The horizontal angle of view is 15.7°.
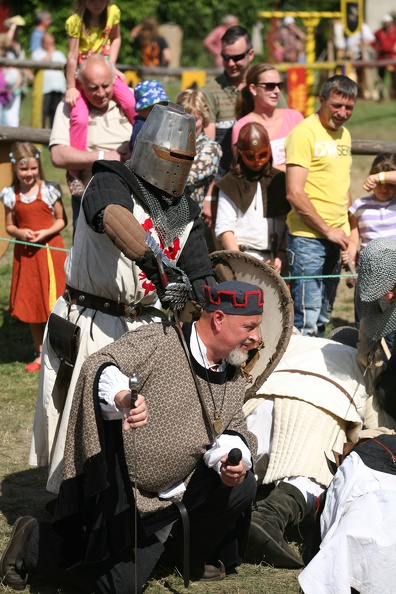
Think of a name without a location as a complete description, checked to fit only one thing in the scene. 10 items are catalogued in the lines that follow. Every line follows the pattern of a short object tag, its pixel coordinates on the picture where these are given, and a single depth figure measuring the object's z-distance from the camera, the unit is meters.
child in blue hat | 8.61
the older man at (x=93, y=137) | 8.97
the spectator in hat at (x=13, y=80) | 19.09
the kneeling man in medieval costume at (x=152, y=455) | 5.48
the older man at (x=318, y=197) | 8.73
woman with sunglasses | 9.33
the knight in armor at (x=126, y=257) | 5.55
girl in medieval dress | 9.86
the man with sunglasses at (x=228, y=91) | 10.21
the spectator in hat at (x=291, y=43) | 30.42
